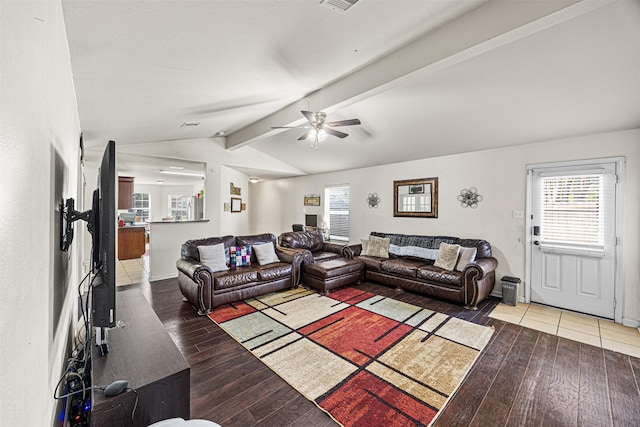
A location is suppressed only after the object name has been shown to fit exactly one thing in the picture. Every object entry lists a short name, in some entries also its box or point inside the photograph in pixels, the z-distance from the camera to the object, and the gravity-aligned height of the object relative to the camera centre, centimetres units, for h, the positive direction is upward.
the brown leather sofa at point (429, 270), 382 -92
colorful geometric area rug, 200 -136
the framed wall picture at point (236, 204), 672 +20
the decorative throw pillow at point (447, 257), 427 -72
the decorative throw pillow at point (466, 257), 416 -71
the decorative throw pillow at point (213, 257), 390 -65
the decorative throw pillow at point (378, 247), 531 -69
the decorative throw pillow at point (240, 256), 430 -70
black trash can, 396 -115
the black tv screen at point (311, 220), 746 -23
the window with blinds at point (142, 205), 1105 +28
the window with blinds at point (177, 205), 1167 +30
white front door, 351 -35
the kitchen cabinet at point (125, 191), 759 +60
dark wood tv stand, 125 -83
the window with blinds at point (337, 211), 692 +2
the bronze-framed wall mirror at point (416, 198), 520 +29
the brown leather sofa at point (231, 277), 352 -92
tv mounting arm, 142 -4
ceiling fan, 322 +108
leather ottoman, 437 -104
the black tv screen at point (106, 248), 124 -17
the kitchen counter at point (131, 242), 684 -76
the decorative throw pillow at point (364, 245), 556 -68
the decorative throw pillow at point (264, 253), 445 -69
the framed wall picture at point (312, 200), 754 +34
